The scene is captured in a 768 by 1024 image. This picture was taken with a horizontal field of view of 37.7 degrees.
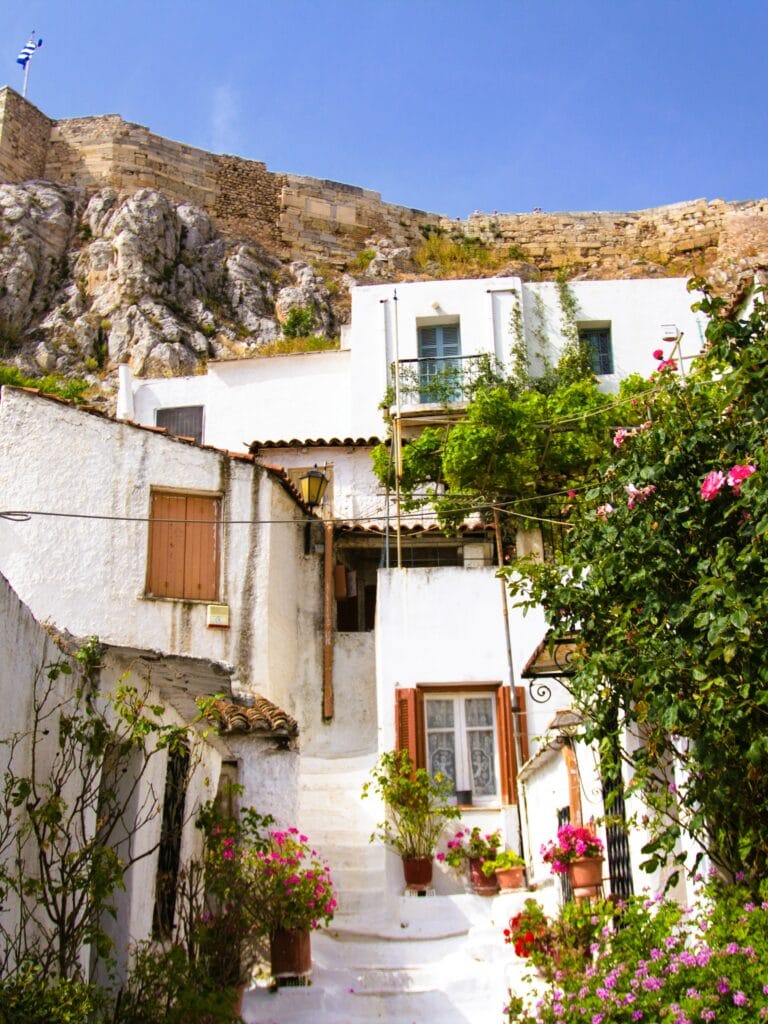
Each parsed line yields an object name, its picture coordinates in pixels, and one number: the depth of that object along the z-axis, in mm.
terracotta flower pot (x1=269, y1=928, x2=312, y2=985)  9438
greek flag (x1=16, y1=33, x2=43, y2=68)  40031
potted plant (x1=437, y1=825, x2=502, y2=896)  12008
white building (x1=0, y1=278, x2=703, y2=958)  12977
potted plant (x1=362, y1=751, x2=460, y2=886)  12062
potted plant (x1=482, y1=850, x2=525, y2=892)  11727
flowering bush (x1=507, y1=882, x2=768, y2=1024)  5316
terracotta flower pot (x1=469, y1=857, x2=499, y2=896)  11812
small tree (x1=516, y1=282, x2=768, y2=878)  6148
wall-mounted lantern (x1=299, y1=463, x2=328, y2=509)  14570
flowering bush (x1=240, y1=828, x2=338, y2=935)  9477
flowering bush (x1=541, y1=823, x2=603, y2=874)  8603
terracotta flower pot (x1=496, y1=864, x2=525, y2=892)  11711
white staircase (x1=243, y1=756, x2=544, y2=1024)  9055
